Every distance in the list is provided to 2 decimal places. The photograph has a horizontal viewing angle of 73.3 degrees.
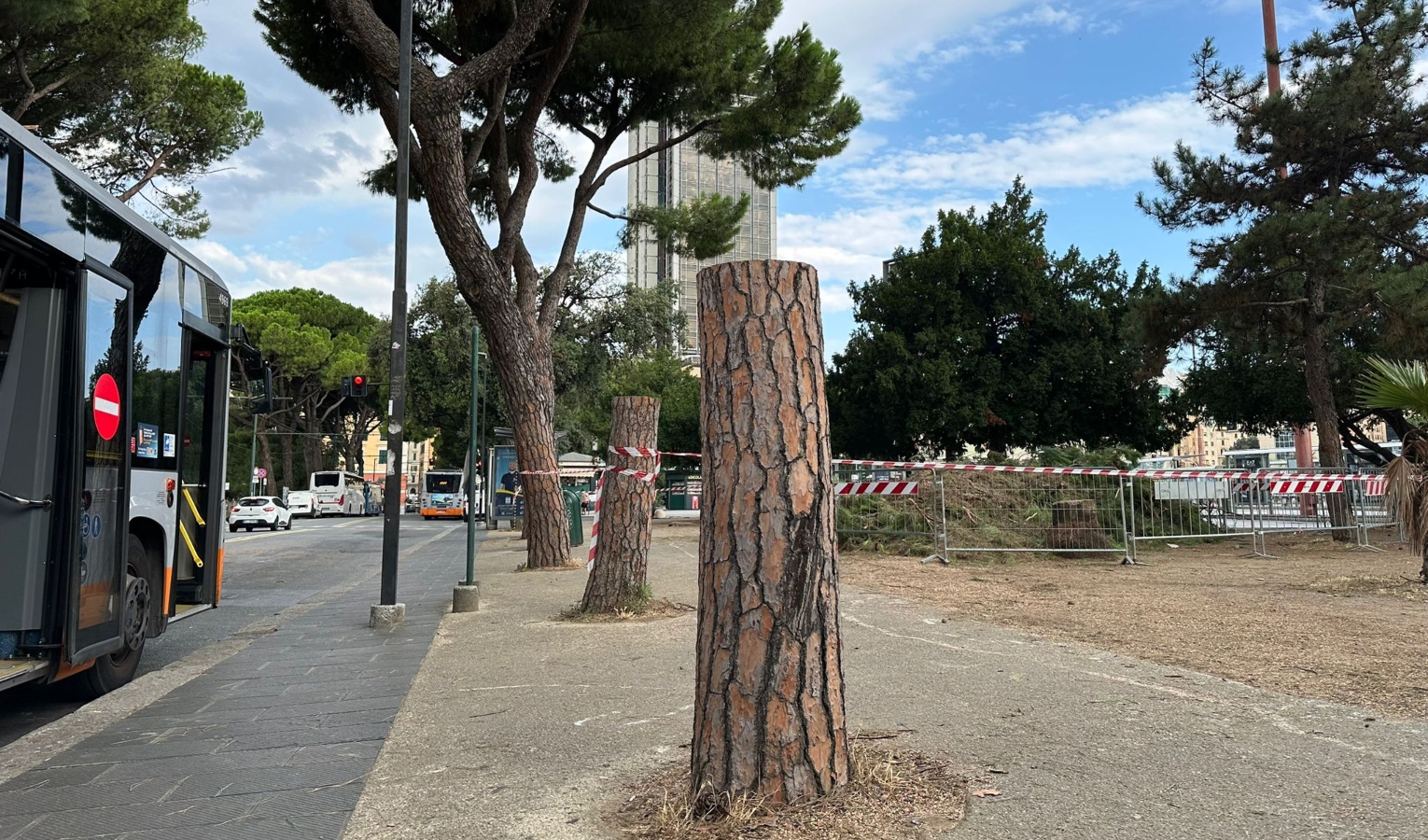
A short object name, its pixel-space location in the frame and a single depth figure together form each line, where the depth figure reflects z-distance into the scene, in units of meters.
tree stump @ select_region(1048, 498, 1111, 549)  14.80
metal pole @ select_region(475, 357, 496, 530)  31.70
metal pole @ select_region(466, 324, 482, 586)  9.93
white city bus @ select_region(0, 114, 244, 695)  4.84
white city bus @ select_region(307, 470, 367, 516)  50.69
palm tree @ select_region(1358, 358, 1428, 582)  9.53
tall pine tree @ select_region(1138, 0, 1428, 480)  16.31
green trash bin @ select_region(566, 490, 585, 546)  19.45
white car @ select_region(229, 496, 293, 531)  33.94
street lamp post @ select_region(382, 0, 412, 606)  8.71
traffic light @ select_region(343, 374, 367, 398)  10.15
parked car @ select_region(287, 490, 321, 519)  48.22
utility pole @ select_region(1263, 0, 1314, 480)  18.06
